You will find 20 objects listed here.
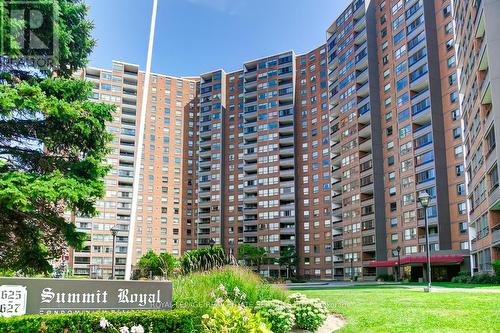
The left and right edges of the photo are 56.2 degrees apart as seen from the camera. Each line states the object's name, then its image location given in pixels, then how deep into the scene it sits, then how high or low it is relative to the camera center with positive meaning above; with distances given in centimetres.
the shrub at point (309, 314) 1355 -164
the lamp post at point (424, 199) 2272 +282
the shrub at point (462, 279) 4072 -191
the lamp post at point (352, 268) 8544 -209
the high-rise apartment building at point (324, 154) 7031 +2113
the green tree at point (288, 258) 10000 -29
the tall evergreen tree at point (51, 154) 1766 +426
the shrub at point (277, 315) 1288 -159
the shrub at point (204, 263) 1687 -25
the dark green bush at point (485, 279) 3597 -163
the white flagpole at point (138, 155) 1503 +354
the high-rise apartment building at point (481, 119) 4069 +1374
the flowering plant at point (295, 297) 1465 -127
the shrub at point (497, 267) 3600 -67
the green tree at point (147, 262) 8731 -132
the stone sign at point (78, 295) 948 -88
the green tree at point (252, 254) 10169 +49
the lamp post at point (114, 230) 2967 +158
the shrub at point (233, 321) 838 -116
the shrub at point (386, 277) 6994 -297
